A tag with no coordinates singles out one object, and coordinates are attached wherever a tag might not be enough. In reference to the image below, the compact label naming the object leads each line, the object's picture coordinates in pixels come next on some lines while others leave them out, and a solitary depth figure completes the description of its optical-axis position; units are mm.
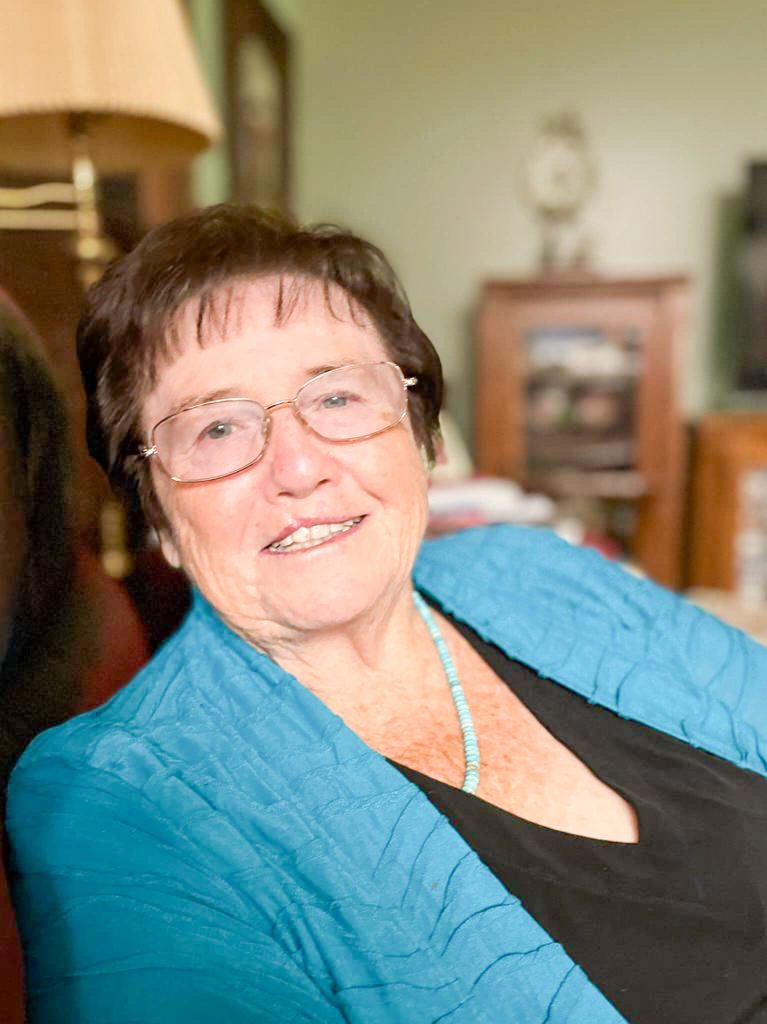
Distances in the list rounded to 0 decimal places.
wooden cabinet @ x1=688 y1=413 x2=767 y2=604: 3408
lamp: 1170
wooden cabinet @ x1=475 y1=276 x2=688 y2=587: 3398
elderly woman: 649
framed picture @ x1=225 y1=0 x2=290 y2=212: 2803
